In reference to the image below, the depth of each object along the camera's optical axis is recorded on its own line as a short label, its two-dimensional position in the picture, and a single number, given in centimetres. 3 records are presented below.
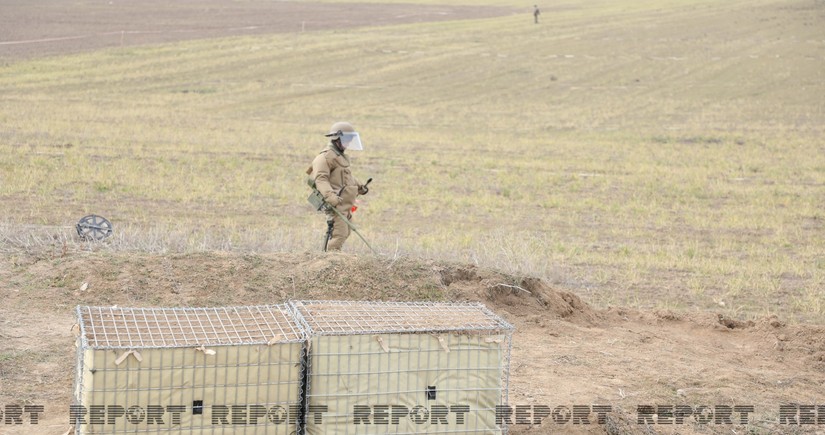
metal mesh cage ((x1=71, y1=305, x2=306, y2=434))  1062
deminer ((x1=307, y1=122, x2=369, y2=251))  2069
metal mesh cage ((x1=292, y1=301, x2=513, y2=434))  1150
